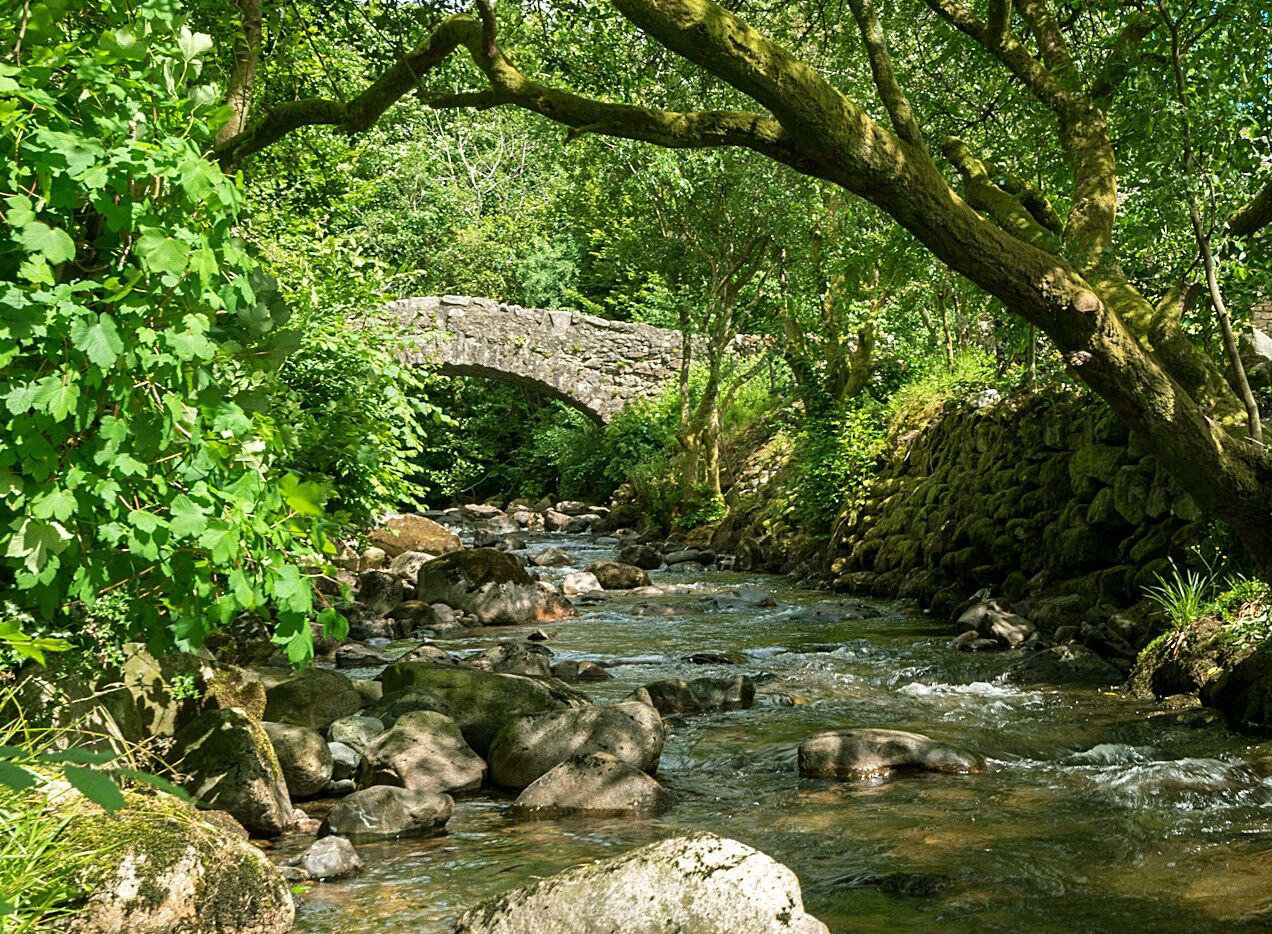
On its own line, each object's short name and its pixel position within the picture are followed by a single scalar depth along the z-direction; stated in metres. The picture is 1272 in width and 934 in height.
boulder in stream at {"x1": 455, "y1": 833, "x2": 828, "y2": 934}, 3.61
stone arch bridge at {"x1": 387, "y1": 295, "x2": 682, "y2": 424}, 23.91
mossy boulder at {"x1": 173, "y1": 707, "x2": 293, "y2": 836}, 5.07
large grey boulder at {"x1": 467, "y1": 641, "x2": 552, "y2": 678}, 8.95
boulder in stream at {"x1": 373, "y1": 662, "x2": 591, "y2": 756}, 6.85
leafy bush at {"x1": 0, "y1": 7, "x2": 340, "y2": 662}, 2.74
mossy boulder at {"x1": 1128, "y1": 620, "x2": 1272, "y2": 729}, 6.77
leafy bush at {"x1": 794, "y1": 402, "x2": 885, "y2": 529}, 15.43
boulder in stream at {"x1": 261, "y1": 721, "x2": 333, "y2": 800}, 5.86
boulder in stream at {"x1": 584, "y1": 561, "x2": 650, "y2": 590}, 14.90
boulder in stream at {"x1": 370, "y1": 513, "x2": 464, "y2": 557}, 15.97
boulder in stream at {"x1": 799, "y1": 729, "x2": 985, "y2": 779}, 6.25
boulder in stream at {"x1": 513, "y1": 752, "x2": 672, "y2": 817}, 5.64
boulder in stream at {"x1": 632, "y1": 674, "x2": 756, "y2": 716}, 7.96
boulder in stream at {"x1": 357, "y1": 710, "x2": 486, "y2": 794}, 6.00
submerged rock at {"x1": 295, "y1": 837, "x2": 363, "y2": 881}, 4.68
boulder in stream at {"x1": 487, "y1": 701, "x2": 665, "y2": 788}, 6.24
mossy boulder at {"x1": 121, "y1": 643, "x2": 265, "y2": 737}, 5.11
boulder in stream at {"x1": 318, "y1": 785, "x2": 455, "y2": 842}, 5.34
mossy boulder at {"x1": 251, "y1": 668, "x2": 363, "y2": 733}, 6.82
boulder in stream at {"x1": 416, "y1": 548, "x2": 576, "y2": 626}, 12.57
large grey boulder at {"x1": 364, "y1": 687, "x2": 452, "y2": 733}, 6.78
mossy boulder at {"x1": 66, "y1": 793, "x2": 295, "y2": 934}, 3.54
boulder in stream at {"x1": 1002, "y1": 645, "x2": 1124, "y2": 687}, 8.40
